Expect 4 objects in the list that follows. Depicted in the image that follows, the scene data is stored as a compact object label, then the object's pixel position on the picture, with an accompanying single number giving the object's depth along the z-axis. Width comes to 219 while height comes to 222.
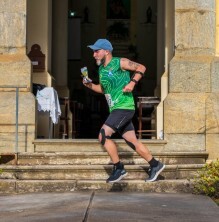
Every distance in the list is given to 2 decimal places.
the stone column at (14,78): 11.38
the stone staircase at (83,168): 9.65
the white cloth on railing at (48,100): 12.62
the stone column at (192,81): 11.43
